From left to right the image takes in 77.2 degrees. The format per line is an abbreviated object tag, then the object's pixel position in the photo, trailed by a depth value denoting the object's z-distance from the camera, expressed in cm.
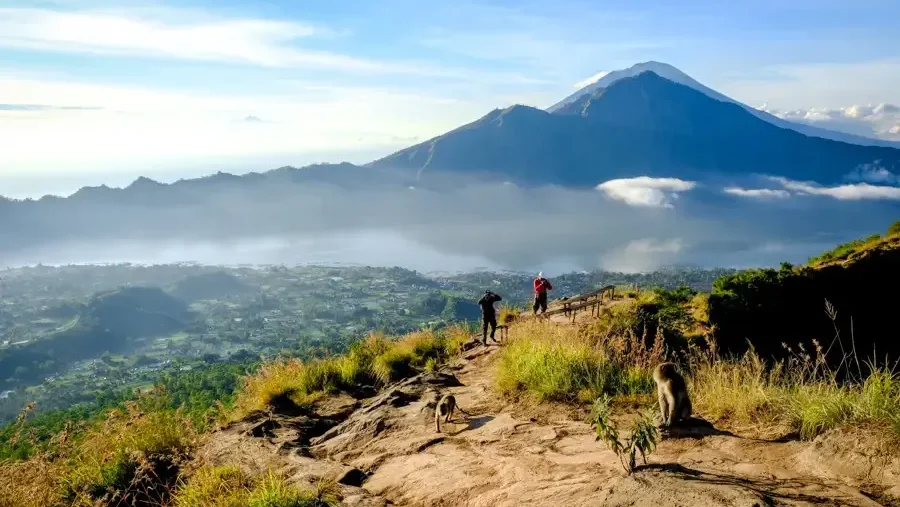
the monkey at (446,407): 760
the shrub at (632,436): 460
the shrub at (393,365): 1252
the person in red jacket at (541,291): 1653
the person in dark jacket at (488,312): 1403
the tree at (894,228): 2127
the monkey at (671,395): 588
